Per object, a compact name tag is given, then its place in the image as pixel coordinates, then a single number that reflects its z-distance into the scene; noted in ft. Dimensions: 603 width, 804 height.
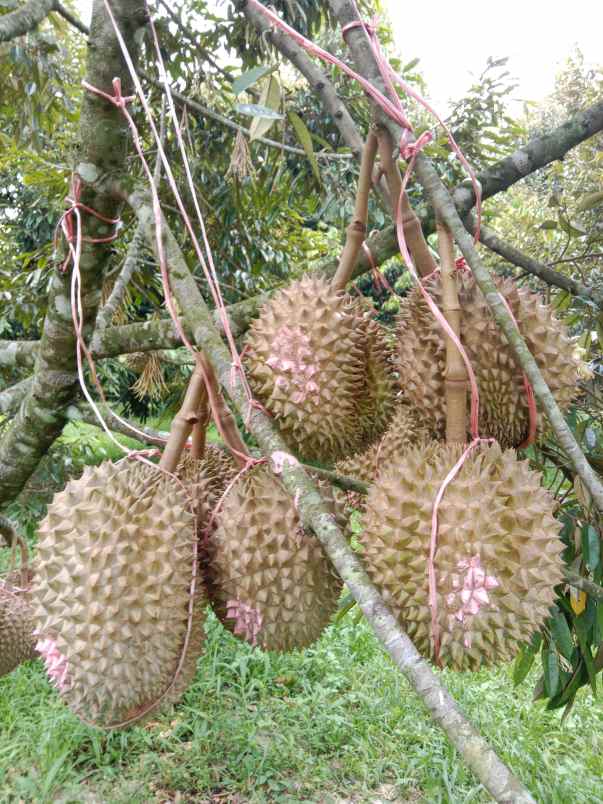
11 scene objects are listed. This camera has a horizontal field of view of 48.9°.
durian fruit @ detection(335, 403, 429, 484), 3.29
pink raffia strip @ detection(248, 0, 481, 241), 2.46
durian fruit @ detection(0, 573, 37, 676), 5.78
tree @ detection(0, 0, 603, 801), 2.77
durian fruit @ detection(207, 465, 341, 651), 2.93
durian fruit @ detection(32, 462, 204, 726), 2.76
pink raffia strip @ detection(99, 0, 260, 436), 2.54
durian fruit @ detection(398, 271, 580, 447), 3.01
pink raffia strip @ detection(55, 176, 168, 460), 3.35
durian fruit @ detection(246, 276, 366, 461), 3.11
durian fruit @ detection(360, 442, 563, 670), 2.45
